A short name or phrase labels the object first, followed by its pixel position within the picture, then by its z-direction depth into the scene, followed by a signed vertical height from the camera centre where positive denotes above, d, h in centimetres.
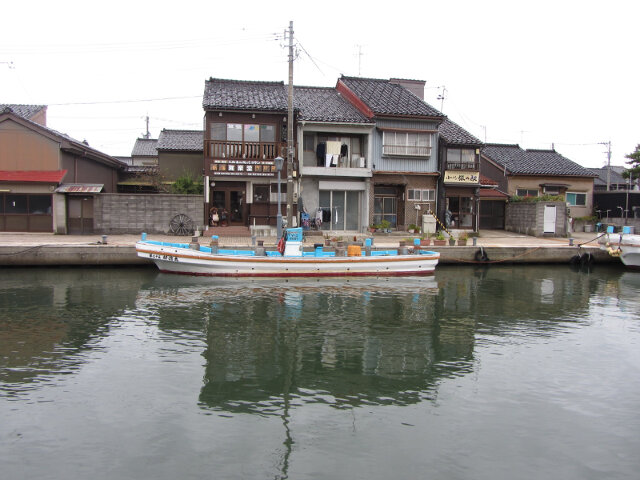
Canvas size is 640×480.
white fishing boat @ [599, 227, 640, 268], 2603 -118
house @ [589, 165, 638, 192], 4780 +404
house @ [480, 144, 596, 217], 3697 +335
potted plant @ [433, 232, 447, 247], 2609 -101
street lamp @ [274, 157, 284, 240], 2214 +7
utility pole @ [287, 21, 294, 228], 2261 +379
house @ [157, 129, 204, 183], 3400 +379
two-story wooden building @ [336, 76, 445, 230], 3036 +373
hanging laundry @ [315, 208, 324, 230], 2922 +7
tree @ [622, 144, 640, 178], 3903 +452
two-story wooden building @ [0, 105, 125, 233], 2702 +154
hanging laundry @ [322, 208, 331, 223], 3027 +25
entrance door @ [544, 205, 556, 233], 3225 +21
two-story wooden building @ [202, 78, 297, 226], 2792 +353
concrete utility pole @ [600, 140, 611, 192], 4638 +624
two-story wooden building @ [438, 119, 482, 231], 3127 +256
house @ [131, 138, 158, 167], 4478 +545
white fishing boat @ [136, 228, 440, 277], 2062 -168
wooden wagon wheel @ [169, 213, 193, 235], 2739 -41
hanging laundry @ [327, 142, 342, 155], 2997 +415
